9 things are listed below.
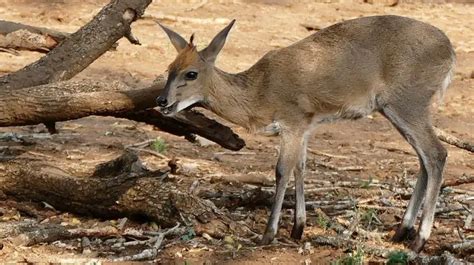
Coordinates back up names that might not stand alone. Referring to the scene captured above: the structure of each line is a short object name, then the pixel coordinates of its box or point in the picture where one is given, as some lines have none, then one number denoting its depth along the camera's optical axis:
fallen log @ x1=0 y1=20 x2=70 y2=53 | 16.94
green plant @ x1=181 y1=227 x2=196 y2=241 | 13.73
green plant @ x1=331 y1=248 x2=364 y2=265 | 12.68
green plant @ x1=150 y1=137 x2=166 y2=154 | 18.84
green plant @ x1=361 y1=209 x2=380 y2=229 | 14.54
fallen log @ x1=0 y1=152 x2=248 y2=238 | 14.09
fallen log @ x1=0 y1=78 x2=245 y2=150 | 14.12
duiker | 14.04
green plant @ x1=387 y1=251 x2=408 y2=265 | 12.92
